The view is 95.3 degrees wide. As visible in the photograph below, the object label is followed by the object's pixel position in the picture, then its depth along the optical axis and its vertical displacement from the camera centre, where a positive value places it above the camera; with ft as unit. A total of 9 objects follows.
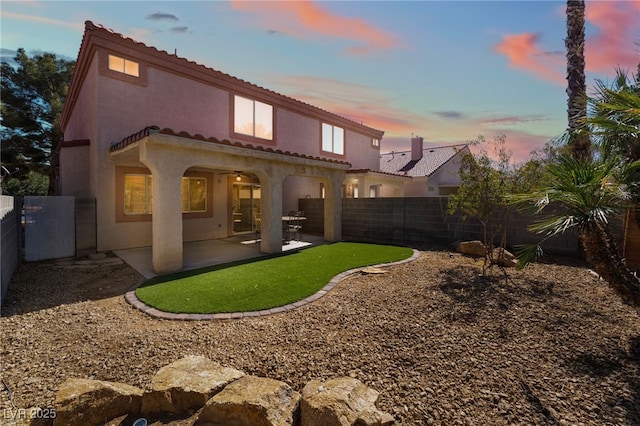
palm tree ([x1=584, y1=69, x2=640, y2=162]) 11.73 +3.73
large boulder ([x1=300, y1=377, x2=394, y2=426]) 9.18 -6.65
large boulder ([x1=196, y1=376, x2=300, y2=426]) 9.61 -6.84
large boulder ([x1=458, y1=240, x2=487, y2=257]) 32.78 -4.84
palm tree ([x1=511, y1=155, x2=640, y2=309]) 11.85 +0.18
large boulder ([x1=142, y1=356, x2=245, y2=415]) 10.77 -6.90
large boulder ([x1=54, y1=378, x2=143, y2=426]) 10.12 -7.16
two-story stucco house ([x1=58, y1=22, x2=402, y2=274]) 27.14 +5.64
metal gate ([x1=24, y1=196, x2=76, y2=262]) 31.37 -2.58
